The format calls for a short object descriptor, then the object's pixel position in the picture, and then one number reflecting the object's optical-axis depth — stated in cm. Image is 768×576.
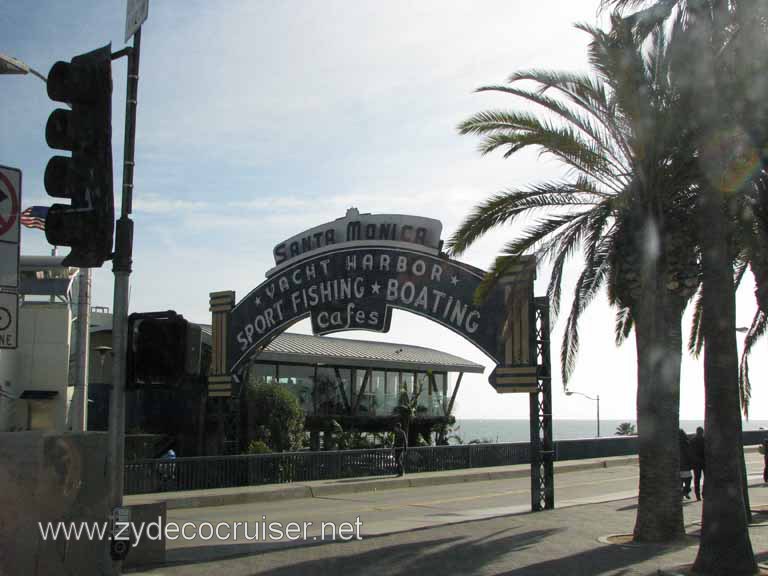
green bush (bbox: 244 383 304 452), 2872
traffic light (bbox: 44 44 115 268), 705
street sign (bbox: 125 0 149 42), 782
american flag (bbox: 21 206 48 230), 2472
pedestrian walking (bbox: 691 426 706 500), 2059
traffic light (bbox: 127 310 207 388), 743
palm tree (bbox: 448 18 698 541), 1305
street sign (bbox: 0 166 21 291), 745
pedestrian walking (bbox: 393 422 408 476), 2606
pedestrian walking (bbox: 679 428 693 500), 1975
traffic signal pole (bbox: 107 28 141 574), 718
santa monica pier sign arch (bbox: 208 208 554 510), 1881
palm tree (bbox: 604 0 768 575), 1023
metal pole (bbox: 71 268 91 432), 1950
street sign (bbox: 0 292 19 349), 714
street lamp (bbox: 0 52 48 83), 1184
